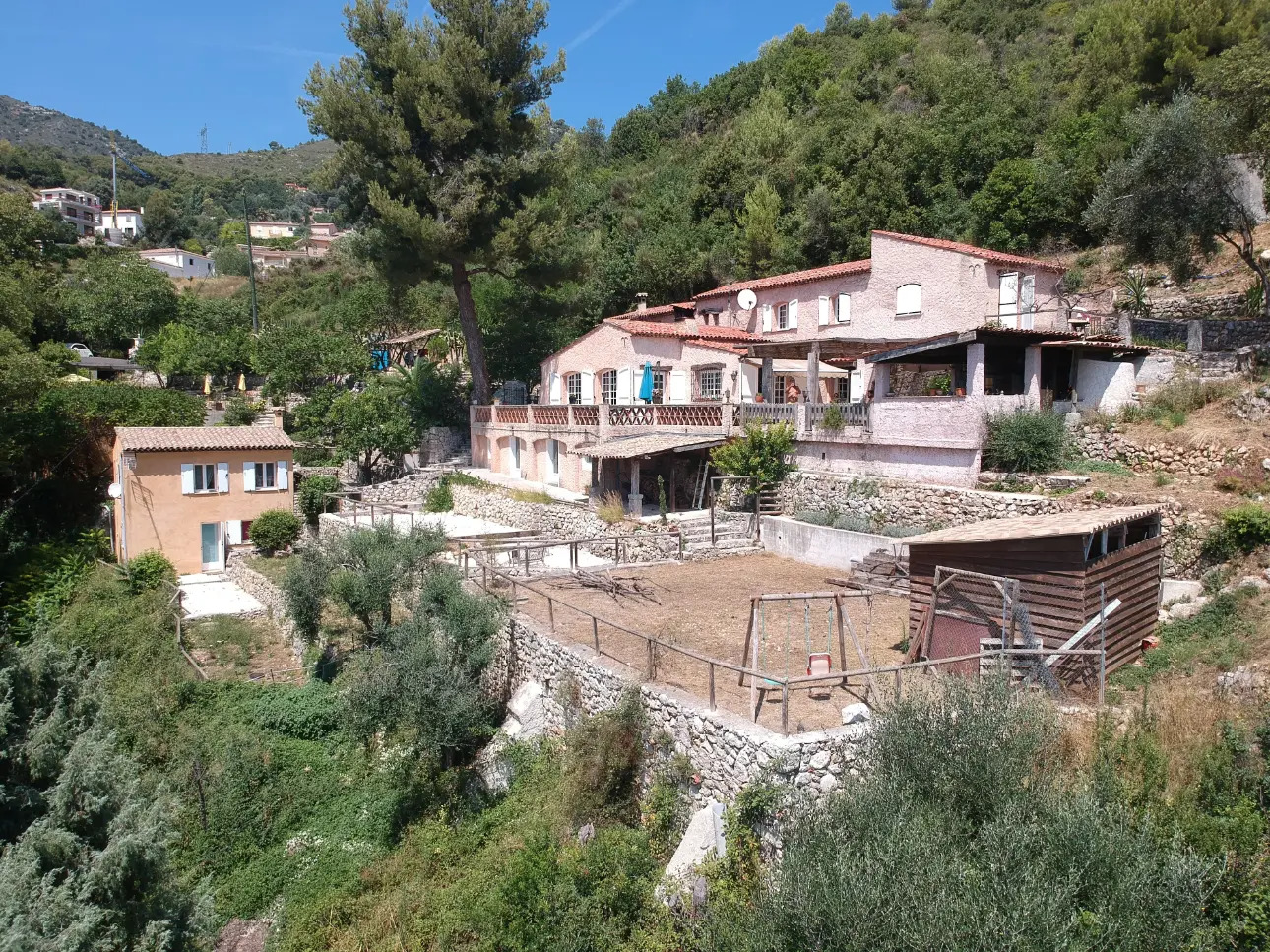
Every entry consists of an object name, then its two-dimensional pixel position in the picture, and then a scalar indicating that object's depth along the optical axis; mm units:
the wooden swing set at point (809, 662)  9148
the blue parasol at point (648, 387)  26906
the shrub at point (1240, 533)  13758
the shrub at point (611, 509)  22078
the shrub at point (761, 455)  21625
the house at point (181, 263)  76375
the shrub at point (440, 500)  29434
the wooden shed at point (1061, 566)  11078
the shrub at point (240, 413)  34781
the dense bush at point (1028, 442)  17875
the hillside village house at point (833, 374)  19578
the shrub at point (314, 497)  28281
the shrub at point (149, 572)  22408
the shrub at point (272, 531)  25562
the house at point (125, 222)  95312
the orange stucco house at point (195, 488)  24594
